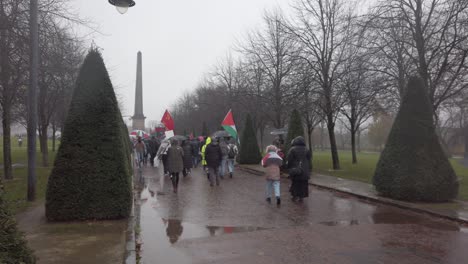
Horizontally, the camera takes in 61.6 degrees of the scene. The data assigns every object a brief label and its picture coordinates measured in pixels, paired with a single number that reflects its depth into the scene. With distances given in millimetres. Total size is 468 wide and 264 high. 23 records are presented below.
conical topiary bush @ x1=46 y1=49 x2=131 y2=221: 7707
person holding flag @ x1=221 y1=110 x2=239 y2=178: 21641
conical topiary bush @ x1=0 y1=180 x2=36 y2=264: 3223
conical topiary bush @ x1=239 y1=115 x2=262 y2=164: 25094
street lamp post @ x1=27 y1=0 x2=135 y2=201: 8601
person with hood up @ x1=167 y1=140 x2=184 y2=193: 12766
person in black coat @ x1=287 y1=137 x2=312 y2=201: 10562
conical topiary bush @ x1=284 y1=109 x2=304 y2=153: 18469
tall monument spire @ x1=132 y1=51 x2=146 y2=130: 62003
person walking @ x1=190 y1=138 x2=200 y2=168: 24202
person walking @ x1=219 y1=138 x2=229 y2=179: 16781
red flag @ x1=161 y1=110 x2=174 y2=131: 19436
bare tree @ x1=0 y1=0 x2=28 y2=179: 9352
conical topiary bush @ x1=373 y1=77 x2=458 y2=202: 10008
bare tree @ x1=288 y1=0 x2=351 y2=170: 18453
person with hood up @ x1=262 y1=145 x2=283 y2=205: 10242
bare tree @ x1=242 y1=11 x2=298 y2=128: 23078
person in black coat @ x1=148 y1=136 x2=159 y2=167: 23897
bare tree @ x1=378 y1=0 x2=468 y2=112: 12961
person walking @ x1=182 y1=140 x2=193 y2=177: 17828
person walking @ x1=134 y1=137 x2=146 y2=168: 15812
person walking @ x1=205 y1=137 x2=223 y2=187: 14023
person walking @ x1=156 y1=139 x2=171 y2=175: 14254
